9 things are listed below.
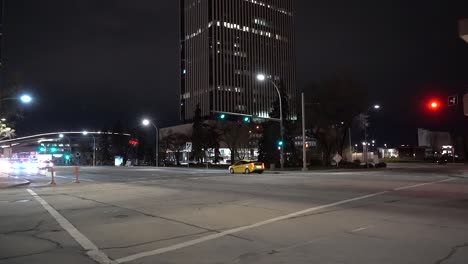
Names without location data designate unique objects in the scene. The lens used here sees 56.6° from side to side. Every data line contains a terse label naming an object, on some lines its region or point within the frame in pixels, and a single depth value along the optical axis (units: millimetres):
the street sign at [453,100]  27928
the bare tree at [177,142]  93000
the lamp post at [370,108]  57384
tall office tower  145625
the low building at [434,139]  145088
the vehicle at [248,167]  45469
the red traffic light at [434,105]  30672
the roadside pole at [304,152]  48522
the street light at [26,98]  32156
